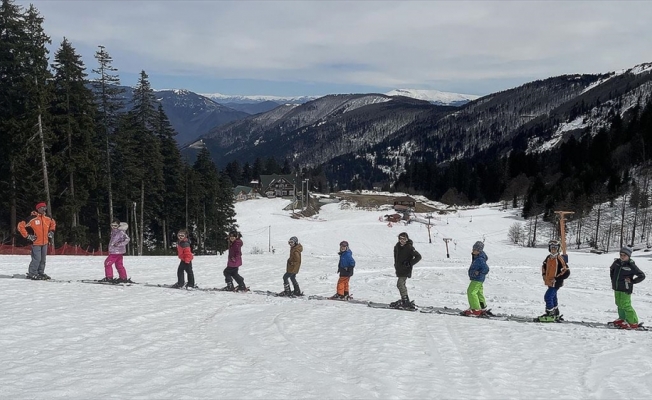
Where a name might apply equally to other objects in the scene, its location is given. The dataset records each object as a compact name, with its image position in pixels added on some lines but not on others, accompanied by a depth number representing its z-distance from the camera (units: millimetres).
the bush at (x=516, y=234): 74375
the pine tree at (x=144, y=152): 38531
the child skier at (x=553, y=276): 12258
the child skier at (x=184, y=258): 15016
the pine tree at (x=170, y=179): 46781
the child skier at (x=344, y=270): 14531
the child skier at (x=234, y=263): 15274
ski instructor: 14586
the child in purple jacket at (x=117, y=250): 14836
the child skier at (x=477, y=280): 12312
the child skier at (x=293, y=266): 15008
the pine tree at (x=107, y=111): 33428
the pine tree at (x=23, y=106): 27344
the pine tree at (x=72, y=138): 30609
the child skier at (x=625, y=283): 11320
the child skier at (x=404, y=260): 13195
